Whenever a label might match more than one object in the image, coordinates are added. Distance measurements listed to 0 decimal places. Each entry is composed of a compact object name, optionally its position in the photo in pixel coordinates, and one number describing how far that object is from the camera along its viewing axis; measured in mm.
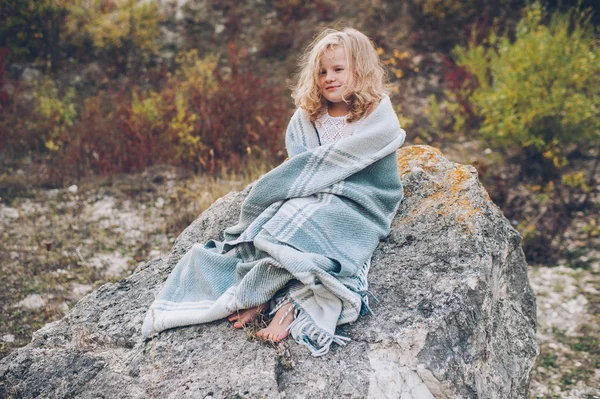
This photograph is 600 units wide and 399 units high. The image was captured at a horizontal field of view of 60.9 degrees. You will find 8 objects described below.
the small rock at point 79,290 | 4023
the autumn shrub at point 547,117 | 5281
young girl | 2385
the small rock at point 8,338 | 3486
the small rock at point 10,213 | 4979
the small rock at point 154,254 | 4578
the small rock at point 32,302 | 3836
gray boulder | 2225
